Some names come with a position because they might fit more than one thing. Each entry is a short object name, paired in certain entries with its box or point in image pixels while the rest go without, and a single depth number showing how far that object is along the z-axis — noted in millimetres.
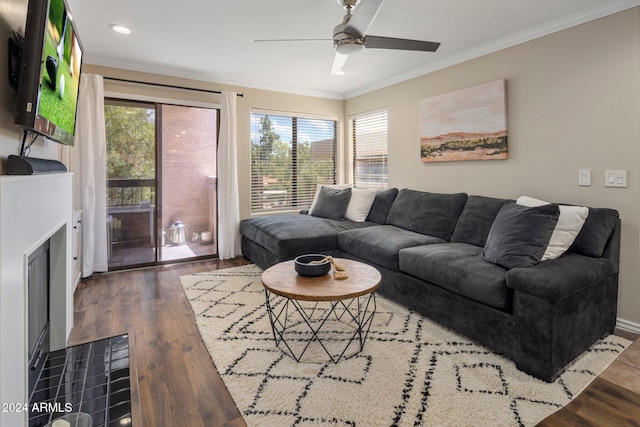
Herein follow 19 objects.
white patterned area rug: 1656
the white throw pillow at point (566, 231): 2318
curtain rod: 3905
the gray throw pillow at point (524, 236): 2197
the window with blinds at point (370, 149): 4906
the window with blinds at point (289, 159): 4953
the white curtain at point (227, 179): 4469
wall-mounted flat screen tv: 1419
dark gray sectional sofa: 1941
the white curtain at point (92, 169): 3691
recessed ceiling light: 2992
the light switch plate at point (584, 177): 2707
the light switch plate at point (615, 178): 2518
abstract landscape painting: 3307
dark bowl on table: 2242
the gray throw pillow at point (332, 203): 4539
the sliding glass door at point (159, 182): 4105
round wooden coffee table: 2014
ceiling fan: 2008
